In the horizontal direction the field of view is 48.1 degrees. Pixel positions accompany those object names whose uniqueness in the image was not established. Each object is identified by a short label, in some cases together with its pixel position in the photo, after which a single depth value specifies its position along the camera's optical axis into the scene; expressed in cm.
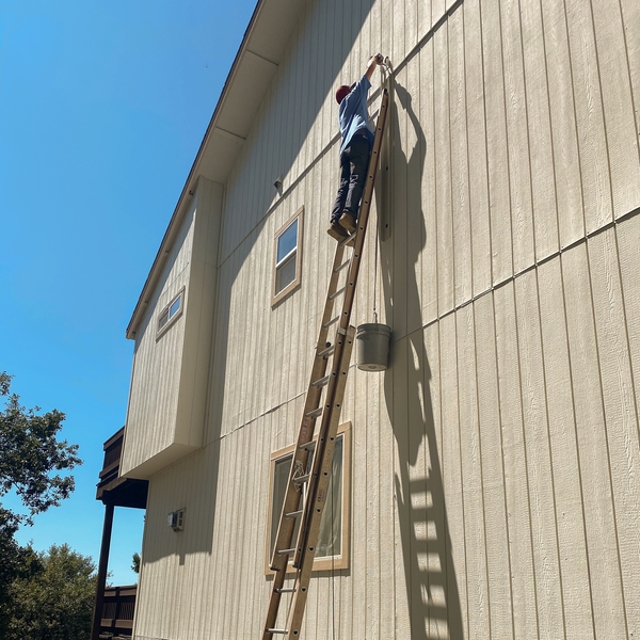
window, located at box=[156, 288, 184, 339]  1103
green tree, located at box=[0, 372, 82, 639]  2303
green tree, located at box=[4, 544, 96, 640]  2378
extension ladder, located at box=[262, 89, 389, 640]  496
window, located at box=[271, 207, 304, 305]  786
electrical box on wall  993
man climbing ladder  606
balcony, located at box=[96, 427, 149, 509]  1441
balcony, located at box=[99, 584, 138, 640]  1350
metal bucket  544
